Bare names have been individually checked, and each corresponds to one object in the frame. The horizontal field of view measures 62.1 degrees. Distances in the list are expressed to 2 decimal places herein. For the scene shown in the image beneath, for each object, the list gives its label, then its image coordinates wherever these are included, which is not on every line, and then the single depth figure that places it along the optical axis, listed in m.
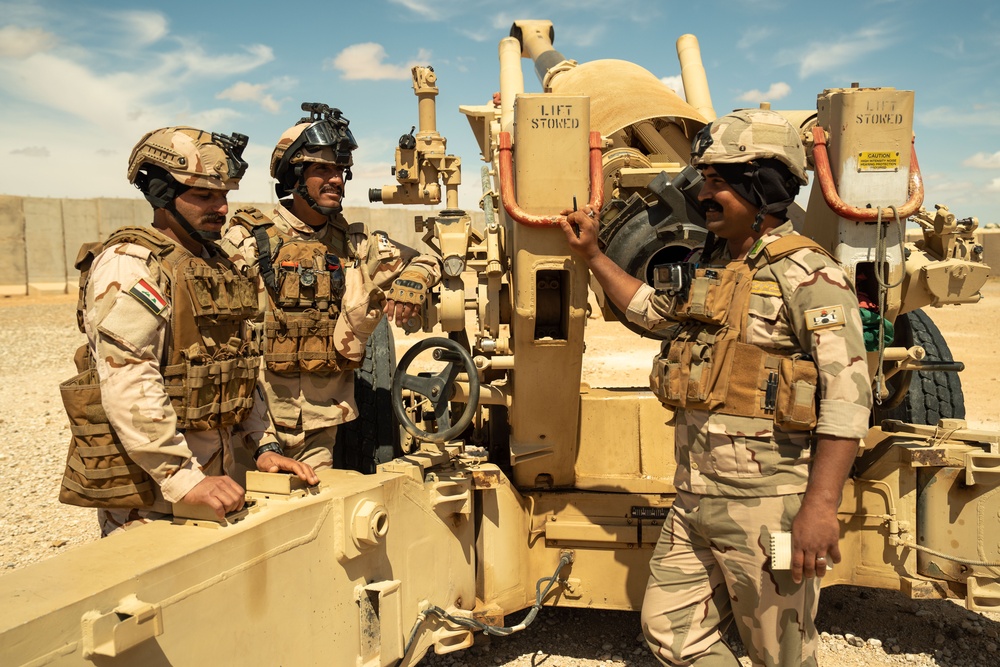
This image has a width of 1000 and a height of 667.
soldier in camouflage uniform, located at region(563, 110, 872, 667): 2.40
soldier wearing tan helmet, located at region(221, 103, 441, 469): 3.34
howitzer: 2.52
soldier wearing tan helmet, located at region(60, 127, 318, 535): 2.32
